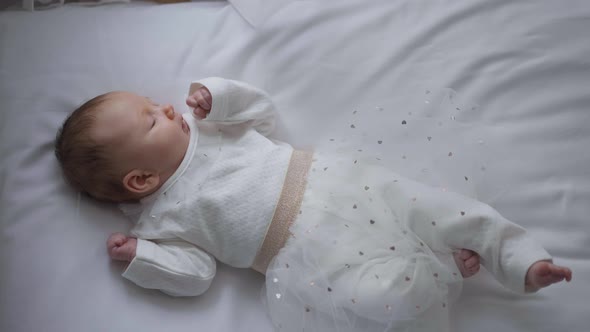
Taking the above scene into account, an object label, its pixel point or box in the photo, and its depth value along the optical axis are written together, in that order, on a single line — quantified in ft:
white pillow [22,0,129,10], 4.02
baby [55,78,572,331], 3.01
